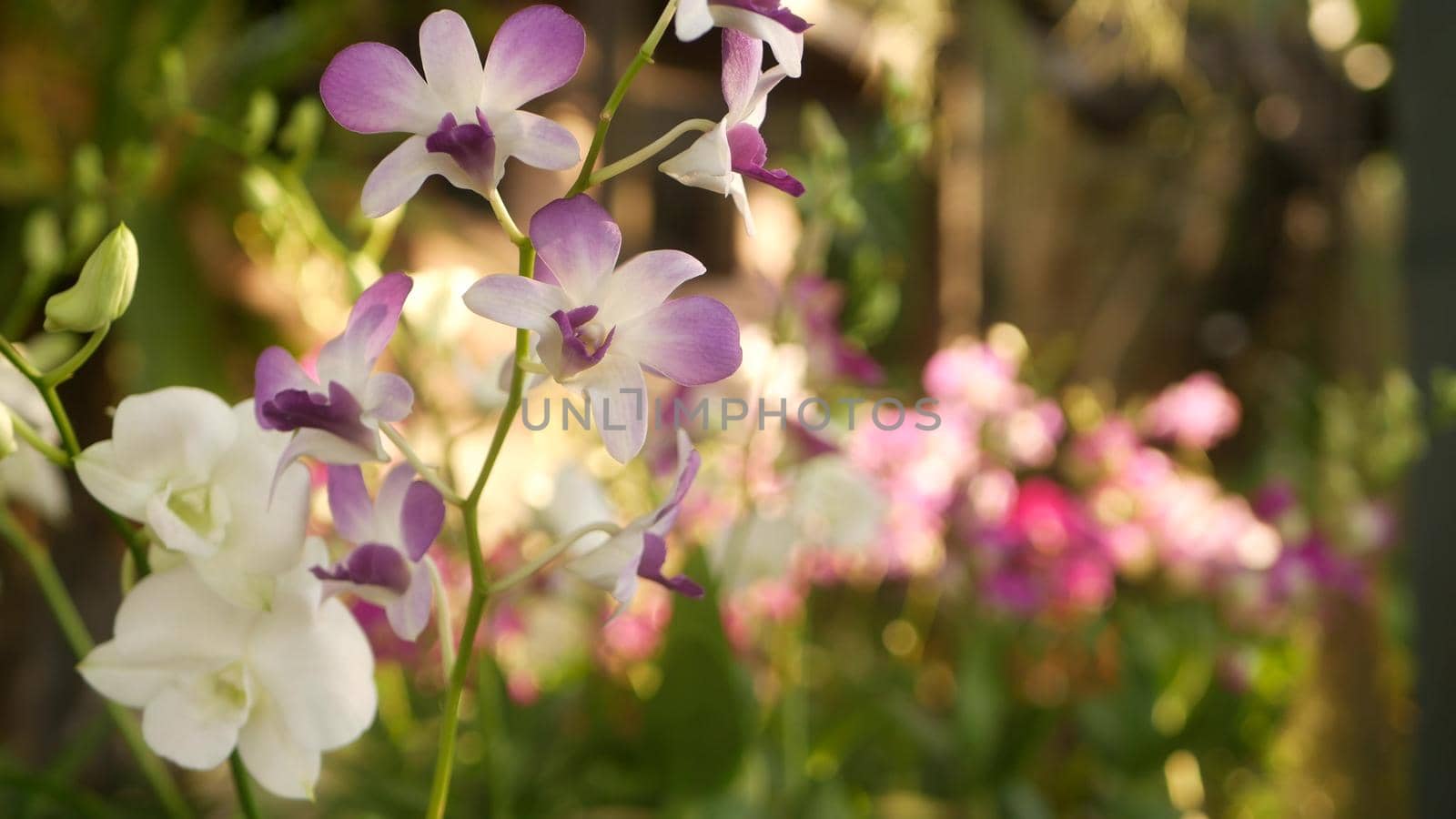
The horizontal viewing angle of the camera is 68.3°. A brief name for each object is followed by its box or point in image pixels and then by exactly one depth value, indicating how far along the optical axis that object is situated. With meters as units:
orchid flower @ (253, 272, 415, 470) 0.22
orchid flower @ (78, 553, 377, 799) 0.25
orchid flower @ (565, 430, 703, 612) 0.24
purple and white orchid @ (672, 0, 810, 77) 0.21
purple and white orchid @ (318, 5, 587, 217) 0.22
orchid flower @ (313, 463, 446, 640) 0.24
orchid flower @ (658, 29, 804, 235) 0.23
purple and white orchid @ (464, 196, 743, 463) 0.22
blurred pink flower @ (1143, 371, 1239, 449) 1.12
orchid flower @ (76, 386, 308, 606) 0.24
